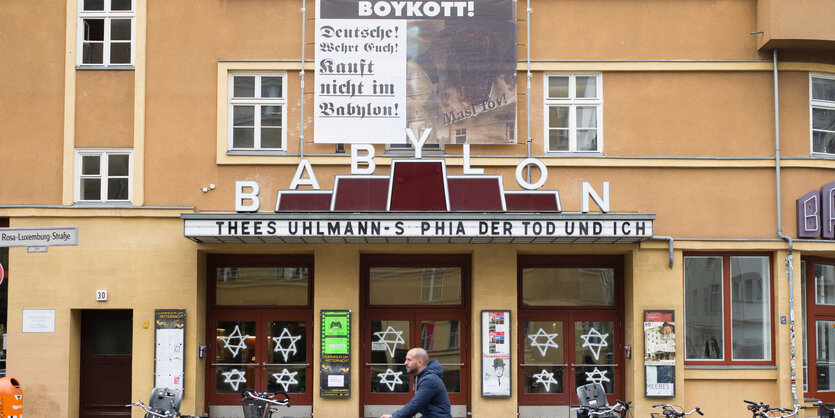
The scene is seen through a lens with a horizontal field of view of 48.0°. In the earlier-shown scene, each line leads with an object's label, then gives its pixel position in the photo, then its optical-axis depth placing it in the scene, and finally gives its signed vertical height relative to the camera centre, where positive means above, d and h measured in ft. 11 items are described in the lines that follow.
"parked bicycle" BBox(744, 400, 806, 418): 45.18 -5.49
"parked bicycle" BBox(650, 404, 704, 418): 44.94 -5.62
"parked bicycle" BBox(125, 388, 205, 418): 45.38 -5.21
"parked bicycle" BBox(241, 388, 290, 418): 46.24 -5.40
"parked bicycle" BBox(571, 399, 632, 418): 44.70 -5.54
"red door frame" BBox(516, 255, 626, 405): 58.08 -1.09
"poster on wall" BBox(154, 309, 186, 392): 55.26 -3.13
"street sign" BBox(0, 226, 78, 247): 44.57 +2.72
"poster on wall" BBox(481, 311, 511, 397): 56.08 -3.51
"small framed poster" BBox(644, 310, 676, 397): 55.47 -3.49
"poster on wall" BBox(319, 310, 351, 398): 56.08 -2.96
